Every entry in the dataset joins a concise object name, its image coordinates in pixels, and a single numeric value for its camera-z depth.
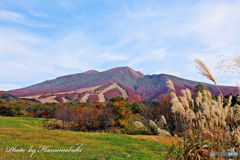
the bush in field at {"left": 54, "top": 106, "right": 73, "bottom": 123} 25.48
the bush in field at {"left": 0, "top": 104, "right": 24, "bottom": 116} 28.87
